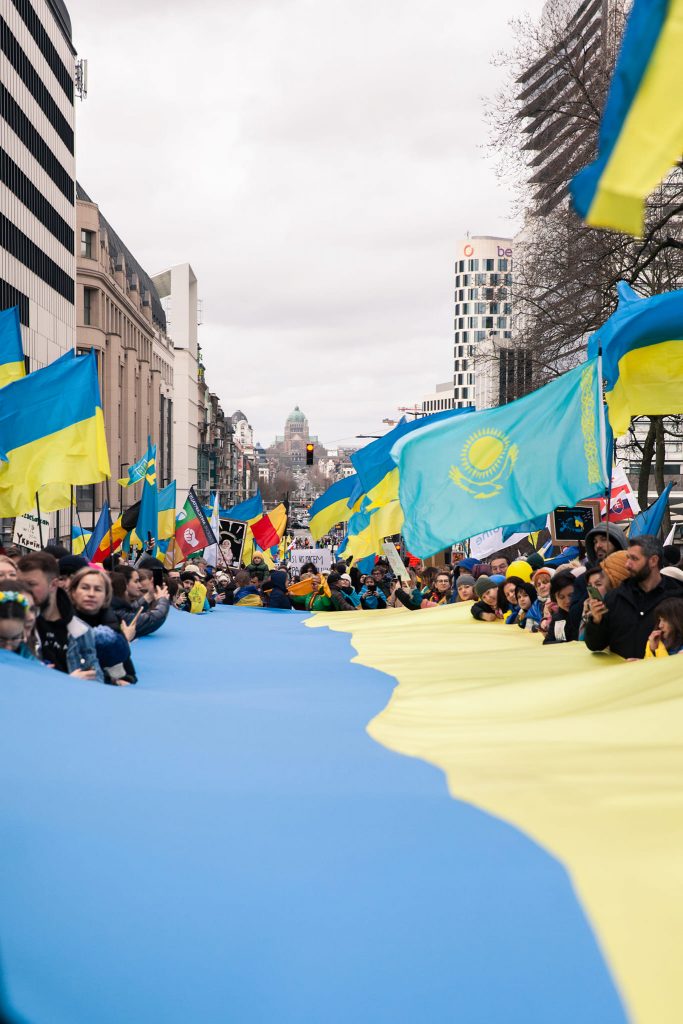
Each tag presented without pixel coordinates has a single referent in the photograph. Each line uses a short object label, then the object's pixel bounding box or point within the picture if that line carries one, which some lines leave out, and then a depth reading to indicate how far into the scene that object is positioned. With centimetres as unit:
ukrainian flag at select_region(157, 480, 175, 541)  2461
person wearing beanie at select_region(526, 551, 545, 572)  1330
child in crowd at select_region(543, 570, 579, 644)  897
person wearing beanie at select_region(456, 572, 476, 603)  1384
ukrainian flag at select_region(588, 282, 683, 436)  812
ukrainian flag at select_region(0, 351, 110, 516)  1248
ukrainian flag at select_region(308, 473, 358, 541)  2009
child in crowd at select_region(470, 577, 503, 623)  1194
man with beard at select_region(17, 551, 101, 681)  619
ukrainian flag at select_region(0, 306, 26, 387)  1328
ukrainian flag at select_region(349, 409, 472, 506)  1553
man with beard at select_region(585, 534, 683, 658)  723
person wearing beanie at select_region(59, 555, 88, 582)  816
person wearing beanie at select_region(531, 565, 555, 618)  1044
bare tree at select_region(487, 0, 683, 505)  2661
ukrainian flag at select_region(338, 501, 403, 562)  1559
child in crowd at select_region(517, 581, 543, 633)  1073
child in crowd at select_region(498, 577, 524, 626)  1122
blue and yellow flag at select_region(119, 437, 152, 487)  2235
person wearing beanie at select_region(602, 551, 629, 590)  748
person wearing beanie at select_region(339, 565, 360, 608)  1806
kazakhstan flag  922
